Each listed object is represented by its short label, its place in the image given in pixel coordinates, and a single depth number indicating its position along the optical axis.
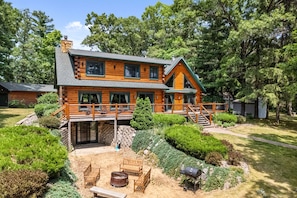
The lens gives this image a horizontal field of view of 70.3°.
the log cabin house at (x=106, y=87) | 17.97
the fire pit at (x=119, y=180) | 10.72
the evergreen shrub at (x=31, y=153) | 6.93
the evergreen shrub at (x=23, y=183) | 5.56
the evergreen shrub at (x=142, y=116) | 17.11
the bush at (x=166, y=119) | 17.97
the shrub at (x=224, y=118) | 21.90
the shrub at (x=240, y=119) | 23.15
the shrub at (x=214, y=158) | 11.09
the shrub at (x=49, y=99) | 26.86
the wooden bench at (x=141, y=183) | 10.21
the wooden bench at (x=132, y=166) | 12.23
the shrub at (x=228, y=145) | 12.58
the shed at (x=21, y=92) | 36.16
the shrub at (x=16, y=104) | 34.34
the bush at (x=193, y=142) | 11.73
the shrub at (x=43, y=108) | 20.53
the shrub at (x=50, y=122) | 14.93
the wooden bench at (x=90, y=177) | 10.65
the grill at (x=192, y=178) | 10.00
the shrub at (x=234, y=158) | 11.48
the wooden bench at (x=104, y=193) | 8.91
